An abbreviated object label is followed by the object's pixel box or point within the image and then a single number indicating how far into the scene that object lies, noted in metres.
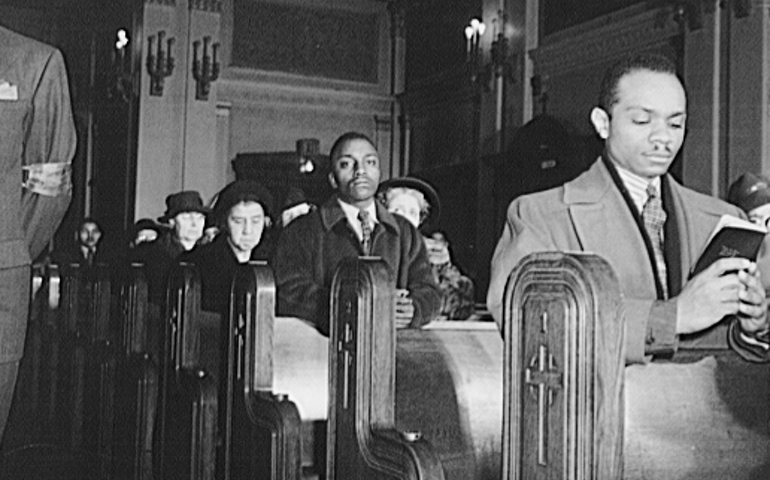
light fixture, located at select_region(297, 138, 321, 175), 6.50
